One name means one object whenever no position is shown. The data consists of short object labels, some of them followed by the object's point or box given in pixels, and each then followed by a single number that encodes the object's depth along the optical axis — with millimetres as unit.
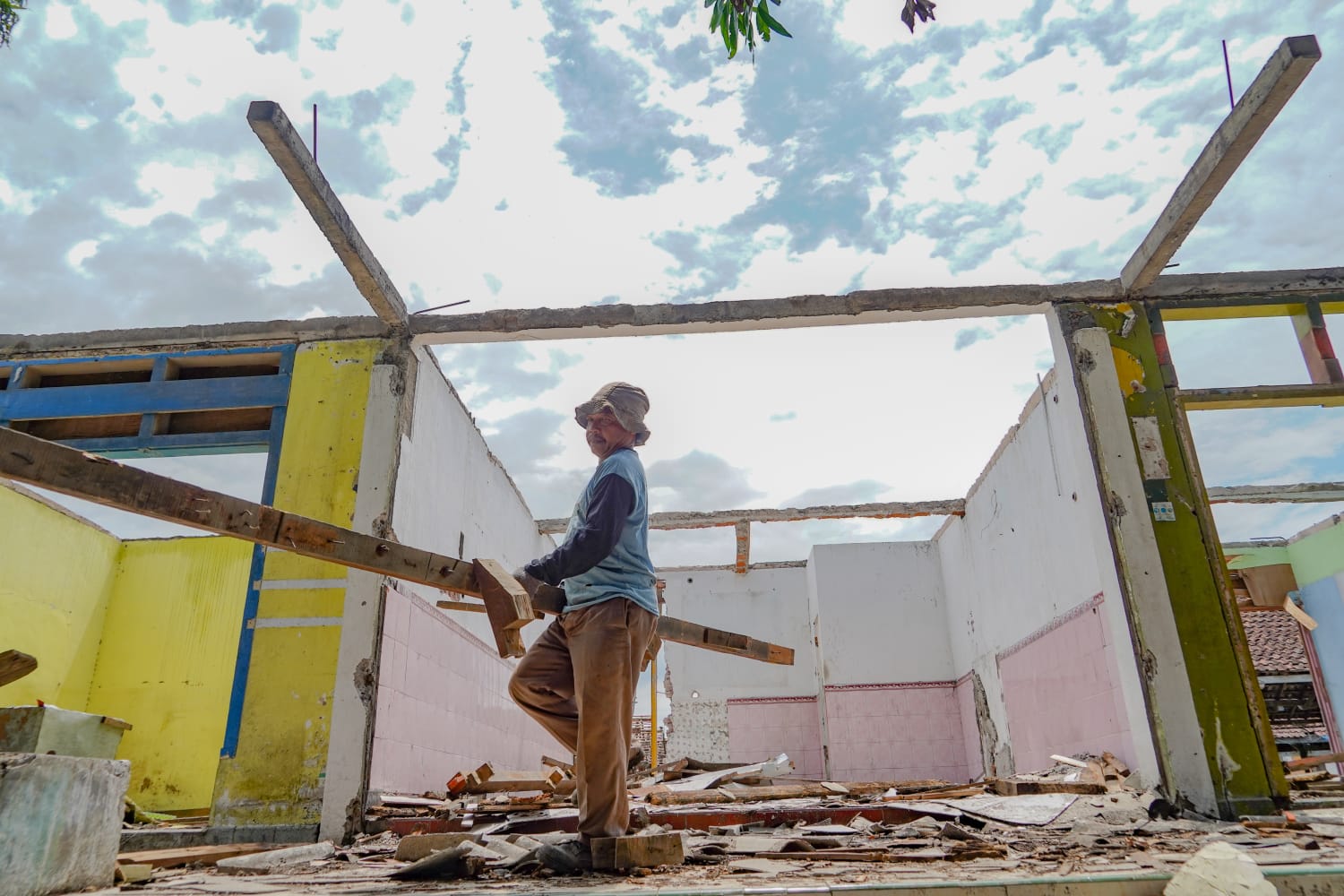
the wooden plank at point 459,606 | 3739
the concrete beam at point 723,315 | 6145
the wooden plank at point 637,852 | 2906
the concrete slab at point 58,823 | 2520
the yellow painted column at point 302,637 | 5141
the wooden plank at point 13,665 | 2912
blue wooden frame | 6133
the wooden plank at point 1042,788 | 5617
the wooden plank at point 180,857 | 3725
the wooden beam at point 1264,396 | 5910
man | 3092
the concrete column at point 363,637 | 5078
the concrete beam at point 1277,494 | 11289
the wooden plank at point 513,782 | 6648
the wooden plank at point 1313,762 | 7180
